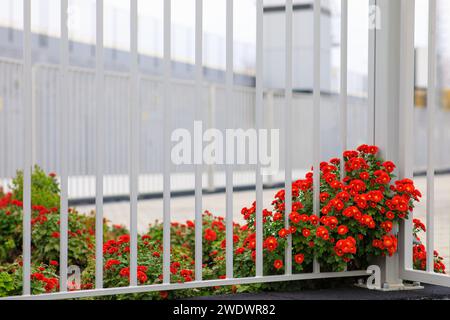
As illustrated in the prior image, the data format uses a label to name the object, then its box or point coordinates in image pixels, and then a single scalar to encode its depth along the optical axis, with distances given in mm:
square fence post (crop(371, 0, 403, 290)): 6297
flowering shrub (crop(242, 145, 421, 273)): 6031
